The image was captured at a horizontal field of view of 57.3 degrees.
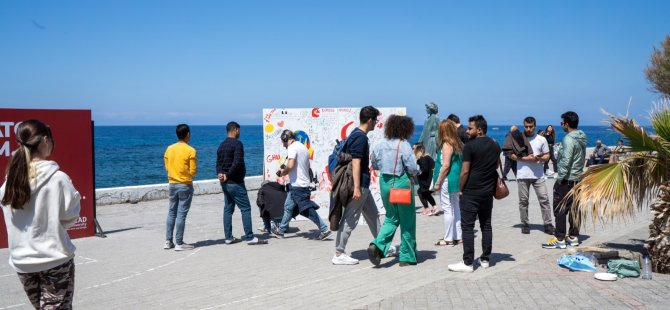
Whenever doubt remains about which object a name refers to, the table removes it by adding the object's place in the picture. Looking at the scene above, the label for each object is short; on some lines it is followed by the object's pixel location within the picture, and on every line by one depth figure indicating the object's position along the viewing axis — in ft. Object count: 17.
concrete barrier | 45.21
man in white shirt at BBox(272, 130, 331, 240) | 30.83
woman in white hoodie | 12.14
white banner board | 35.78
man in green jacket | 26.89
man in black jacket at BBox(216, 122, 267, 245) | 29.30
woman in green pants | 23.70
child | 37.70
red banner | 31.76
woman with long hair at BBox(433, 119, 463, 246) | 27.25
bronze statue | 39.88
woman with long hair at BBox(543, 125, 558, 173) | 57.55
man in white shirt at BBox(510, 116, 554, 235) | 30.40
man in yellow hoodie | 28.89
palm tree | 21.84
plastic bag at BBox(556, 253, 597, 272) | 22.53
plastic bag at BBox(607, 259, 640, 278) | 21.50
